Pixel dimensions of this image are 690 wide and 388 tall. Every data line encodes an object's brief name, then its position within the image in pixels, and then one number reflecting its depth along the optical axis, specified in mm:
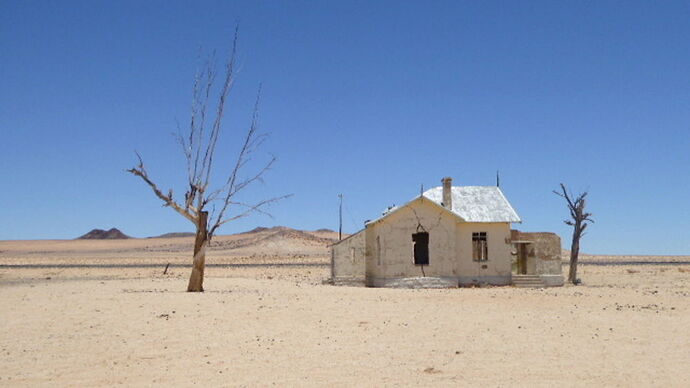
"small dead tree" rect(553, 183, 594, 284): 32759
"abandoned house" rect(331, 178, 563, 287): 28188
